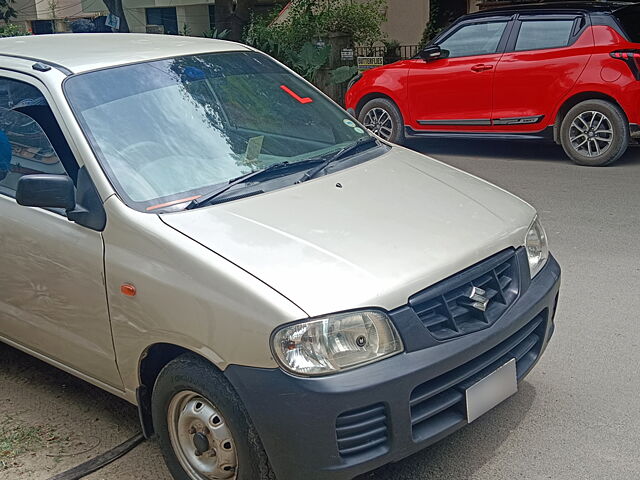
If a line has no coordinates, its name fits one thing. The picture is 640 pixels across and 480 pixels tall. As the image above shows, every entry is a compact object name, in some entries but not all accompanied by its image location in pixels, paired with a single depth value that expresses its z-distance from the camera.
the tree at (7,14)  23.26
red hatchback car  8.41
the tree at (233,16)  15.84
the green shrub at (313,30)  13.63
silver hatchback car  2.77
